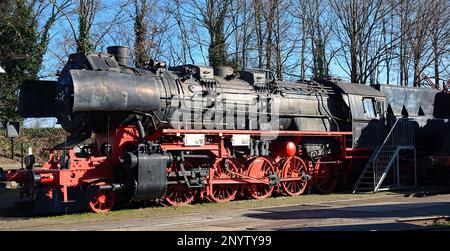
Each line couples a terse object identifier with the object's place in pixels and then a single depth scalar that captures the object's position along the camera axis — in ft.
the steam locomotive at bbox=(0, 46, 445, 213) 44.96
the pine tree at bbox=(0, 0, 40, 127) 104.01
